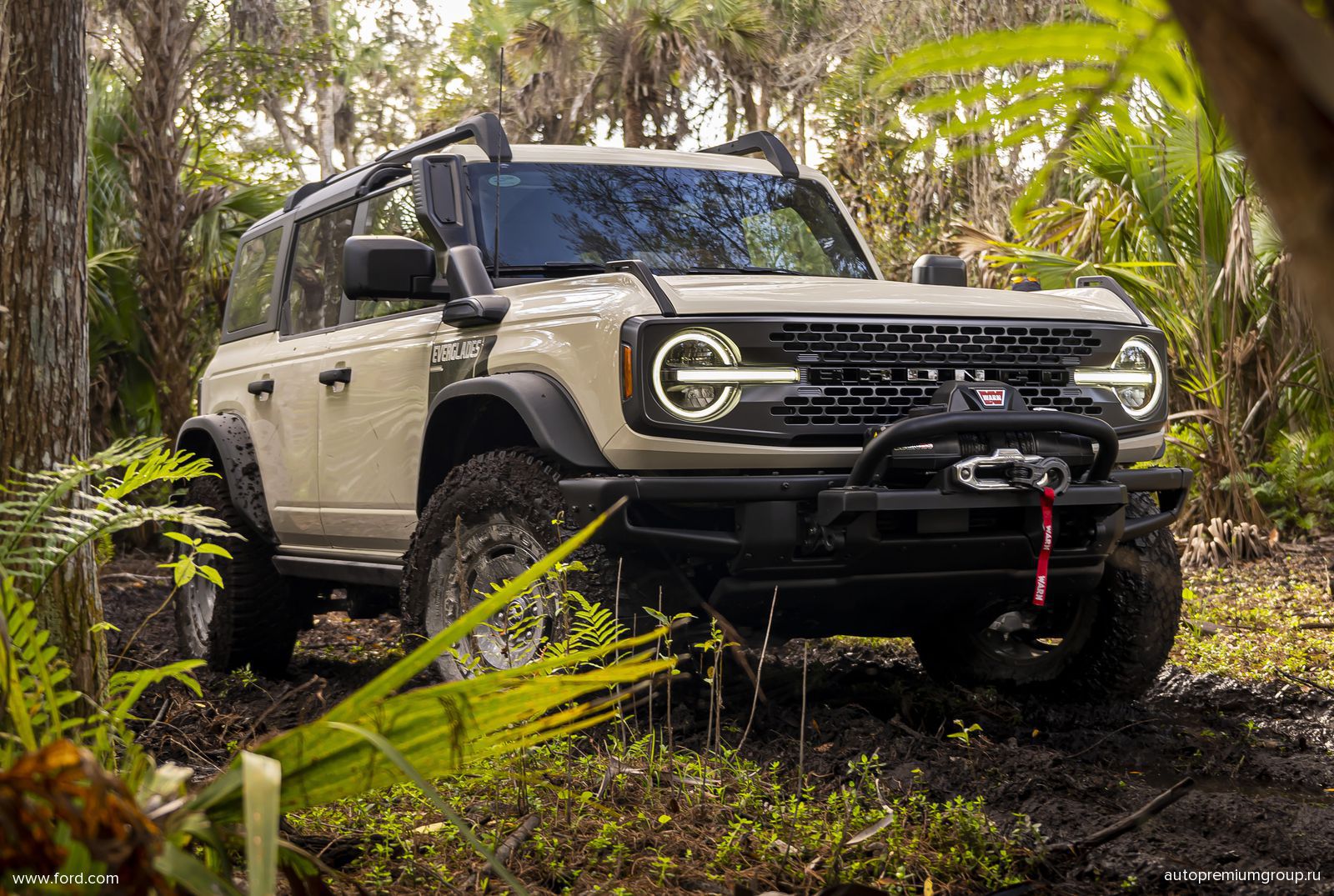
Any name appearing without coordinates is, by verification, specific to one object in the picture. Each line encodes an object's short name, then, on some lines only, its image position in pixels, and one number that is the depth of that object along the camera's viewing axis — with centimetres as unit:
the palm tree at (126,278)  1124
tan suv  381
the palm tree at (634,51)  1881
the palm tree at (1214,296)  858
